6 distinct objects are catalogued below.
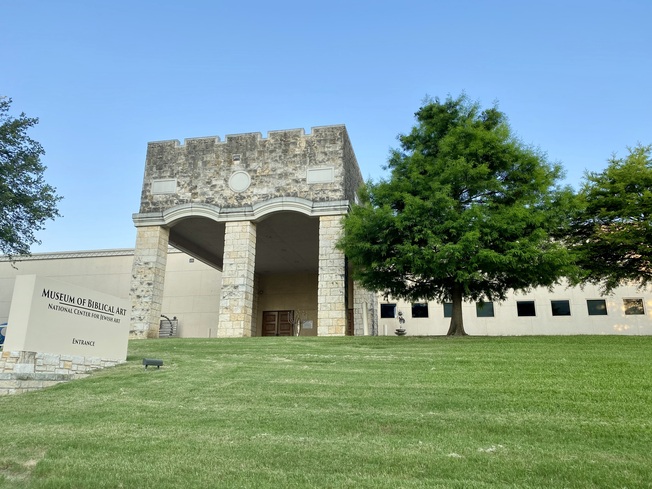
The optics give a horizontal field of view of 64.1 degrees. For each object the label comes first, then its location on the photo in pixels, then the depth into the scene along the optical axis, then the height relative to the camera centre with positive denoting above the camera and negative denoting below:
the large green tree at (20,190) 23.56 +7.36
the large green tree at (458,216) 16.50 +4.50
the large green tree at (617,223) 19.53 +5.13
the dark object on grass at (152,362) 11.80 -0.20
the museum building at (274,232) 23.02 +6.07
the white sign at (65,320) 10.51 +0.70
